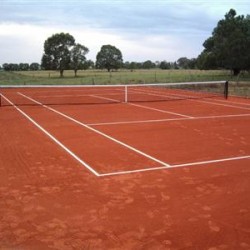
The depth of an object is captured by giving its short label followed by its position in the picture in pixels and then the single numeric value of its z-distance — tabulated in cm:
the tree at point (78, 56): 5327
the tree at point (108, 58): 7416
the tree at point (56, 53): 5268
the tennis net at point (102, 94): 1771
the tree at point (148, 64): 9699
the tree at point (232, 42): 3349
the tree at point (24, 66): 8277
